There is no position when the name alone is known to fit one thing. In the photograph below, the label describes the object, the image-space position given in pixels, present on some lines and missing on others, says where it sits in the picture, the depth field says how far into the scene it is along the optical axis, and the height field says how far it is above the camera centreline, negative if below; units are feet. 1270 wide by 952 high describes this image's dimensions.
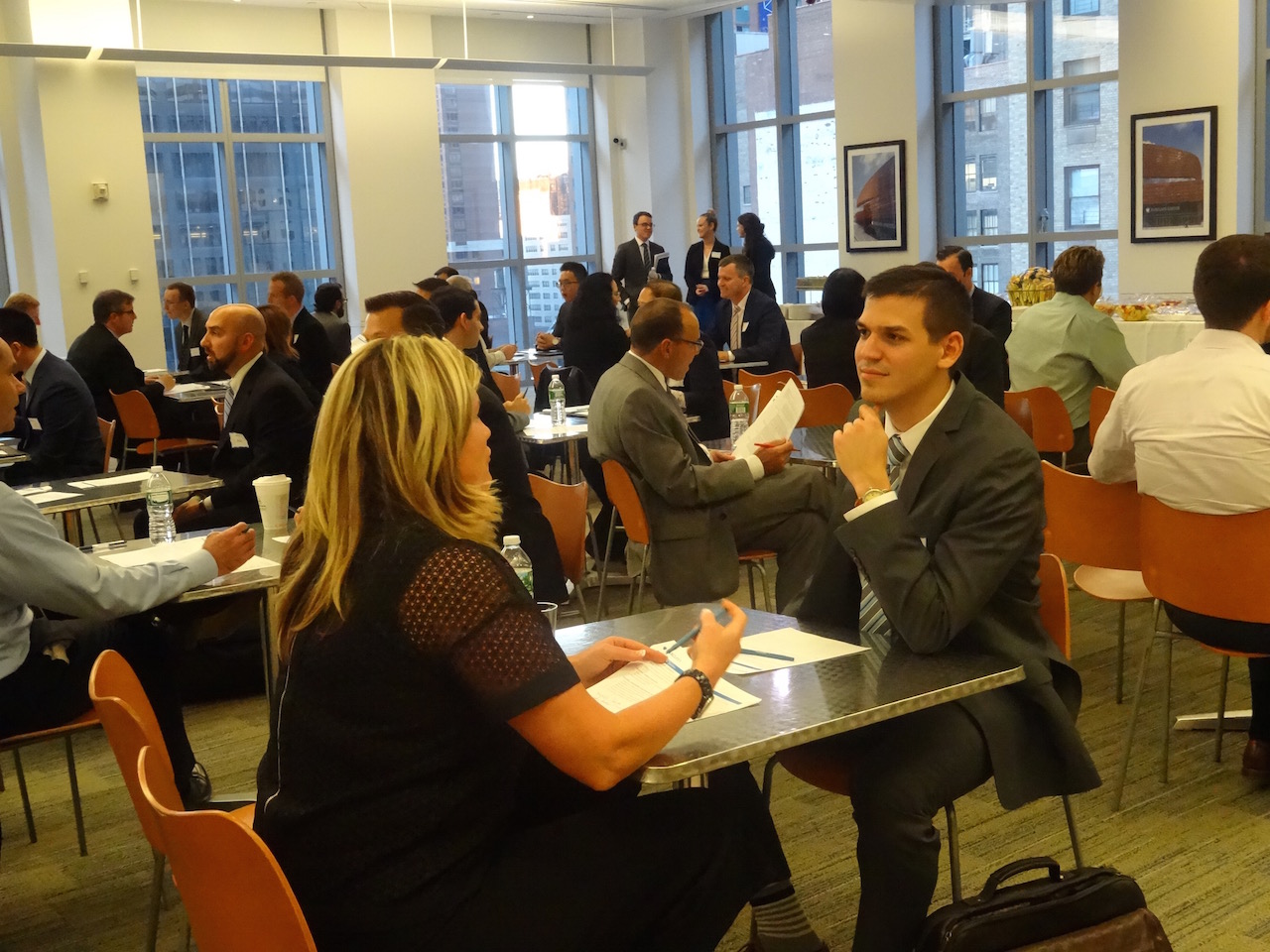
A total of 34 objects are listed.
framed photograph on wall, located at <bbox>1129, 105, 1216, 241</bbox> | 29.81 +1.87
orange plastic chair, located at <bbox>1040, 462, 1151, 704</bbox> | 11.57 -2.36
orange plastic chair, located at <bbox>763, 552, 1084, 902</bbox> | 7.77 -2.90
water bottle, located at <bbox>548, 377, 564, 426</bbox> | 20.30 -1.74
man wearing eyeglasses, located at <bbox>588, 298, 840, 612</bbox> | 14.16 -2.24
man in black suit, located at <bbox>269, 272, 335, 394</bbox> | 24.97 -0.86
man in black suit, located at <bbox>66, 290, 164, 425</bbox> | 26.32 -0.99
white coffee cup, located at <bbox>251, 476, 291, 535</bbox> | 11.88 -1.79
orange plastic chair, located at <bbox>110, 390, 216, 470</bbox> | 25.64 -2.05
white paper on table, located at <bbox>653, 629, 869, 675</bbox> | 7.18 -2.11
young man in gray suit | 7.04 -1.89
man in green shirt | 19.17 -1.18
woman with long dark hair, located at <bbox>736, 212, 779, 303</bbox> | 35.94 +0.82
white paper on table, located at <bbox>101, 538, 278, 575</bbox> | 10.66 -2.02
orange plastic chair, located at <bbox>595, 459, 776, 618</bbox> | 14.49 -2.40
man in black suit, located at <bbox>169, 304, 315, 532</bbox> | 15.39 -1.36
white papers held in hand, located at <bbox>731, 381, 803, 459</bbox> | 14.56 -1.58
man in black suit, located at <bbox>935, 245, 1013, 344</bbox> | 22.31 -0.79
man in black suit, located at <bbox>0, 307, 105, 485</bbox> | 18.42 -1.37
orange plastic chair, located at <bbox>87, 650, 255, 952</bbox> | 6.21 -2.06
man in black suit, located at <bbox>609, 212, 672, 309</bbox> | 37.93 +0.69
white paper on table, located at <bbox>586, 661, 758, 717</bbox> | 6.49 -2.03
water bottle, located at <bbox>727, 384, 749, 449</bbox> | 18.28 -1.90
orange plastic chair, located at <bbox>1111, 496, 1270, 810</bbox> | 9.85 -2.35
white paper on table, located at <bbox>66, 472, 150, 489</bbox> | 15.24 -1.97
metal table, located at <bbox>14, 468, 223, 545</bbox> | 14.02 -1.99
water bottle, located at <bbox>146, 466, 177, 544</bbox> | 11.89 -1.85
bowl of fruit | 28.07 -0.51
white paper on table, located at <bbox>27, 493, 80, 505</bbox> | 14.17 -1.98
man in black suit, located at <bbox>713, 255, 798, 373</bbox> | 25.53 -0.90
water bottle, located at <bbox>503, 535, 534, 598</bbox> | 9.38 -1.92
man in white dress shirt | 10.15 -1.26
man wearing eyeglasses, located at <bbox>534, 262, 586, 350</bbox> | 32.19 +0.02
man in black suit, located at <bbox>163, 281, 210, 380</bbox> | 31.07 -0.25
